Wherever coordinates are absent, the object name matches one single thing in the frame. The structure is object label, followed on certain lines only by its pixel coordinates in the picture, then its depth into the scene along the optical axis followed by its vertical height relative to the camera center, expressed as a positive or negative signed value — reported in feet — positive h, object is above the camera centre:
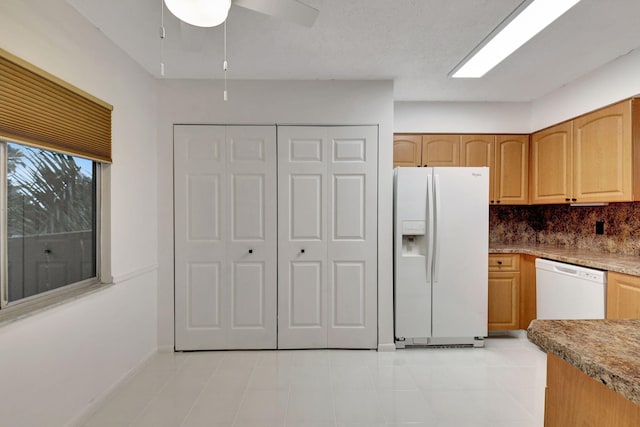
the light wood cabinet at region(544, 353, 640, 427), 2.56 -1.64
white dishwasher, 8.23 -2.18
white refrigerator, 10.09 -1.35
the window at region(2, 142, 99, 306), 5.41 -0.20
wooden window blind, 5.00 +1.76
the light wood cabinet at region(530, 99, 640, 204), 8.56 +1.60
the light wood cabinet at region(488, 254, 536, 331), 11.07 -2.72
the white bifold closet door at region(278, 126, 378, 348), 10.03 -0.76
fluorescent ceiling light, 6.31 +3.97
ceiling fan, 3.65 +2.41
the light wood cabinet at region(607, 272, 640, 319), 7.34 -1.94
